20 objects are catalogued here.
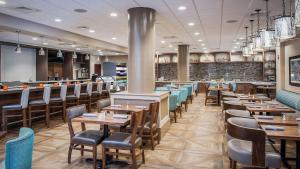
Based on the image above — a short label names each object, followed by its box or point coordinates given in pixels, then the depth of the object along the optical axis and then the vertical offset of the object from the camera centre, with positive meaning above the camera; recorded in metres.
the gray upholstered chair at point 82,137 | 3.59 -0.91
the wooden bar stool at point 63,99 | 6.78 -0.56
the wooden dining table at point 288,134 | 2.67 -0.67
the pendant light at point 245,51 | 7.14 +0.86
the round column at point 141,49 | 5.45 +0.72
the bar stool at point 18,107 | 5.60 -0.65
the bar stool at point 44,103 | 6.12 -0.59
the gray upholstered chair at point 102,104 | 4.72 -0.50
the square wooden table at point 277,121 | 3.37 -0.65
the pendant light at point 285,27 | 3.67 +0.81
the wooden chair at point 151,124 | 4.36 -0.87
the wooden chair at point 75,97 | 7.51 -0.56
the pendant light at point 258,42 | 5.10 +0.81
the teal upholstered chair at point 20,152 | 1.75 -0.56
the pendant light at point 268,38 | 4.61 +0.80
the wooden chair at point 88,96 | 8.48 -0.58
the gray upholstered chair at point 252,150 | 2.55 -0.89
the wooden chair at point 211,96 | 10.77 -0.81
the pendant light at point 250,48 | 6.34 +0.84
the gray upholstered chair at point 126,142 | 3.44 -0.93
